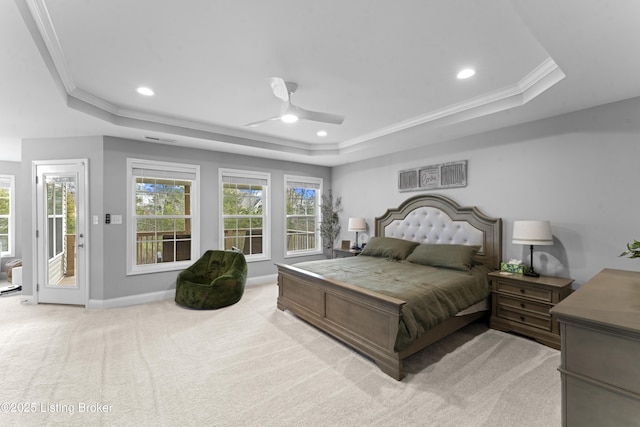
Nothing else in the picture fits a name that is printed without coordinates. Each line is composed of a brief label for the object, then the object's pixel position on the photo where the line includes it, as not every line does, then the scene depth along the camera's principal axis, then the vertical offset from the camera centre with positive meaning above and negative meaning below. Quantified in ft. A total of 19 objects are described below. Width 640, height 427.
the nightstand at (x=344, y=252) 17.26 -2.47
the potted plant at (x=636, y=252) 4.88 -0.71
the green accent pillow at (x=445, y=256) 11.54 -1.89
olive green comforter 7.85 -2.38
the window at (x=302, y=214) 19.42 -0.11
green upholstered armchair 12.74 -3.26
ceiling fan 9.00 +3.27
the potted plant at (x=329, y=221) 20.17 -0.62
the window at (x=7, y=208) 18.67 +0.38
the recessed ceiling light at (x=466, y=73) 8.46 +4.22
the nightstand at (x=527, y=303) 9.27 -3.22
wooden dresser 3.66 -2.05
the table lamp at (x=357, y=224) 17.54 -0.76
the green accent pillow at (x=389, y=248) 14.14 -1.84
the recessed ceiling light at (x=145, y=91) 9.58 +4.22
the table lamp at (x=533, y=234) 9.97 -0.79
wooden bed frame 7.95 -2.76
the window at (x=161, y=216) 13.92 -0.14
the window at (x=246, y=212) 16.71 +0.04
